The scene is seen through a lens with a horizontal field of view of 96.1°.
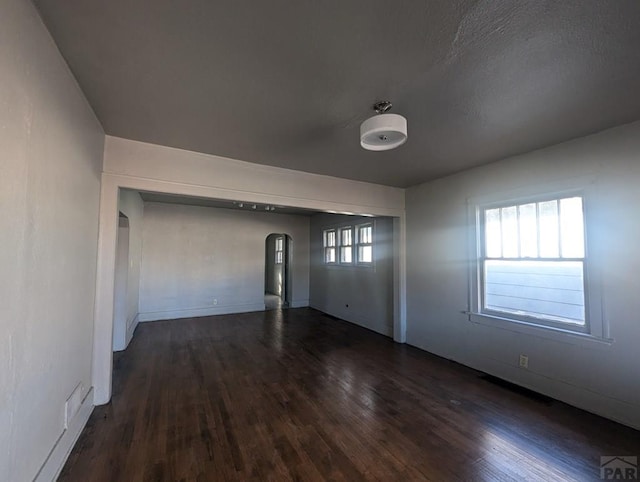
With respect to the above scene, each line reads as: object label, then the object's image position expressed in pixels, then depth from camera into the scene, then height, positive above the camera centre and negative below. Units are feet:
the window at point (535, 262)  9.27 -0.28
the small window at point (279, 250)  33.35 +0.31
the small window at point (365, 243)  19.04 +0.67
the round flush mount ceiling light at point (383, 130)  6.37 +2.80
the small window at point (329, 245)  22.81 +0.64
